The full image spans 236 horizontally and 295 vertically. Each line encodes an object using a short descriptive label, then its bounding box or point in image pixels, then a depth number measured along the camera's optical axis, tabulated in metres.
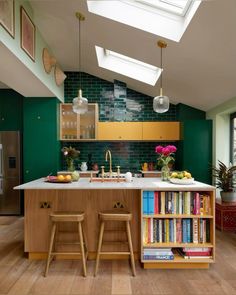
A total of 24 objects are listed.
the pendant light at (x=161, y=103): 3.52
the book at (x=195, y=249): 2.99
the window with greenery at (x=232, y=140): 5.27
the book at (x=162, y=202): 3.03
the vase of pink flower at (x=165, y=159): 3.65
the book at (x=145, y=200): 3.03
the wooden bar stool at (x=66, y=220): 2.84
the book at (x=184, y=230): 3.02
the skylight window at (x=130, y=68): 5.35
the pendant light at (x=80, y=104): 3.52
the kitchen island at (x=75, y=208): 3.21
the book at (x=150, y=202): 3.02
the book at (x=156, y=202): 3.04
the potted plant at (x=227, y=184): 4.57
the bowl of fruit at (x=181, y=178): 3.13
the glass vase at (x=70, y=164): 5.66
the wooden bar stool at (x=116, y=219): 2.86
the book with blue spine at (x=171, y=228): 3.03
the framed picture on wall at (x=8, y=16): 2.60
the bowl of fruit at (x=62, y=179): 3.40
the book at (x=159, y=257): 2.96
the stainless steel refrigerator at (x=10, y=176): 5.59
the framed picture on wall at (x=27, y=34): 3.18
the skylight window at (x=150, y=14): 3.32
